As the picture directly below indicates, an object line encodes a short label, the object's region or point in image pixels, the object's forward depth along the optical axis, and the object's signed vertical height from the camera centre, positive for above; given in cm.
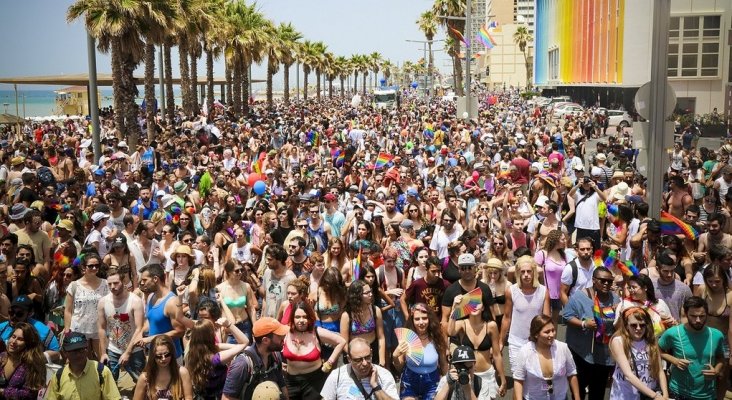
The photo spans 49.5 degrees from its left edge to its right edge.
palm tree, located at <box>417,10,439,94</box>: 6922 +679
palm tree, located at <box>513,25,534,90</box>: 11056 +913
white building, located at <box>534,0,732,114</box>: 4428 +342
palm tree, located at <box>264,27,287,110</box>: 5034 +308
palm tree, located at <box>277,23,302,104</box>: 5544 +411
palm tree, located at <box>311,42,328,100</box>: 7725 +485
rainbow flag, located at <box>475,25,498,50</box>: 3722 +298
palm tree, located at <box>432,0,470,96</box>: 5154 +588
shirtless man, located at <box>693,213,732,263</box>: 848 -145
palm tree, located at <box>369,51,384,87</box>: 11762 +640
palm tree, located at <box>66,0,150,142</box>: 2066 +182
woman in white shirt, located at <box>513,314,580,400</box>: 562 -187
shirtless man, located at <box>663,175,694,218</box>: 1116 -138
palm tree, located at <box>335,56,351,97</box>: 10206 +484
